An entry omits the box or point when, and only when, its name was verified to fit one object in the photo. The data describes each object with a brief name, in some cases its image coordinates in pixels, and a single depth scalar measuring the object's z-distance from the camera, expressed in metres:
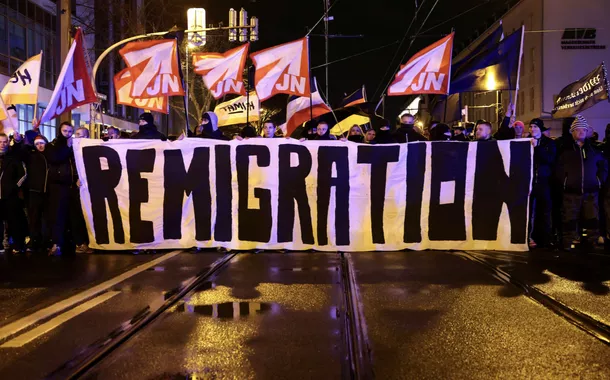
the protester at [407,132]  9.21
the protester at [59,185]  8.44
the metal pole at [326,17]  24.61
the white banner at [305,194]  8.37
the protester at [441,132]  9.33
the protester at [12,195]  8.64
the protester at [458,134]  9.39
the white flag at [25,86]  11.01
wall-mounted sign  39.44
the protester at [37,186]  8.69
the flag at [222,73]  11.47
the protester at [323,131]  9.64
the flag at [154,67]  10.42
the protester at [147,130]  9.21
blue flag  10.32
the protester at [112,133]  10.07
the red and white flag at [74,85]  8.98
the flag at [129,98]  10.81
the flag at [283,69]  10.55
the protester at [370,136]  10.26
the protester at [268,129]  9.29
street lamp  23.31
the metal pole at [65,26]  13.34
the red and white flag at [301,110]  12.68
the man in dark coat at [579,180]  8.55
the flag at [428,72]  10.30
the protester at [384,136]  9.12
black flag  13.12
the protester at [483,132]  8.70
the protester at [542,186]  8.63
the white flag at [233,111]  16.83
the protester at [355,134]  9.75
